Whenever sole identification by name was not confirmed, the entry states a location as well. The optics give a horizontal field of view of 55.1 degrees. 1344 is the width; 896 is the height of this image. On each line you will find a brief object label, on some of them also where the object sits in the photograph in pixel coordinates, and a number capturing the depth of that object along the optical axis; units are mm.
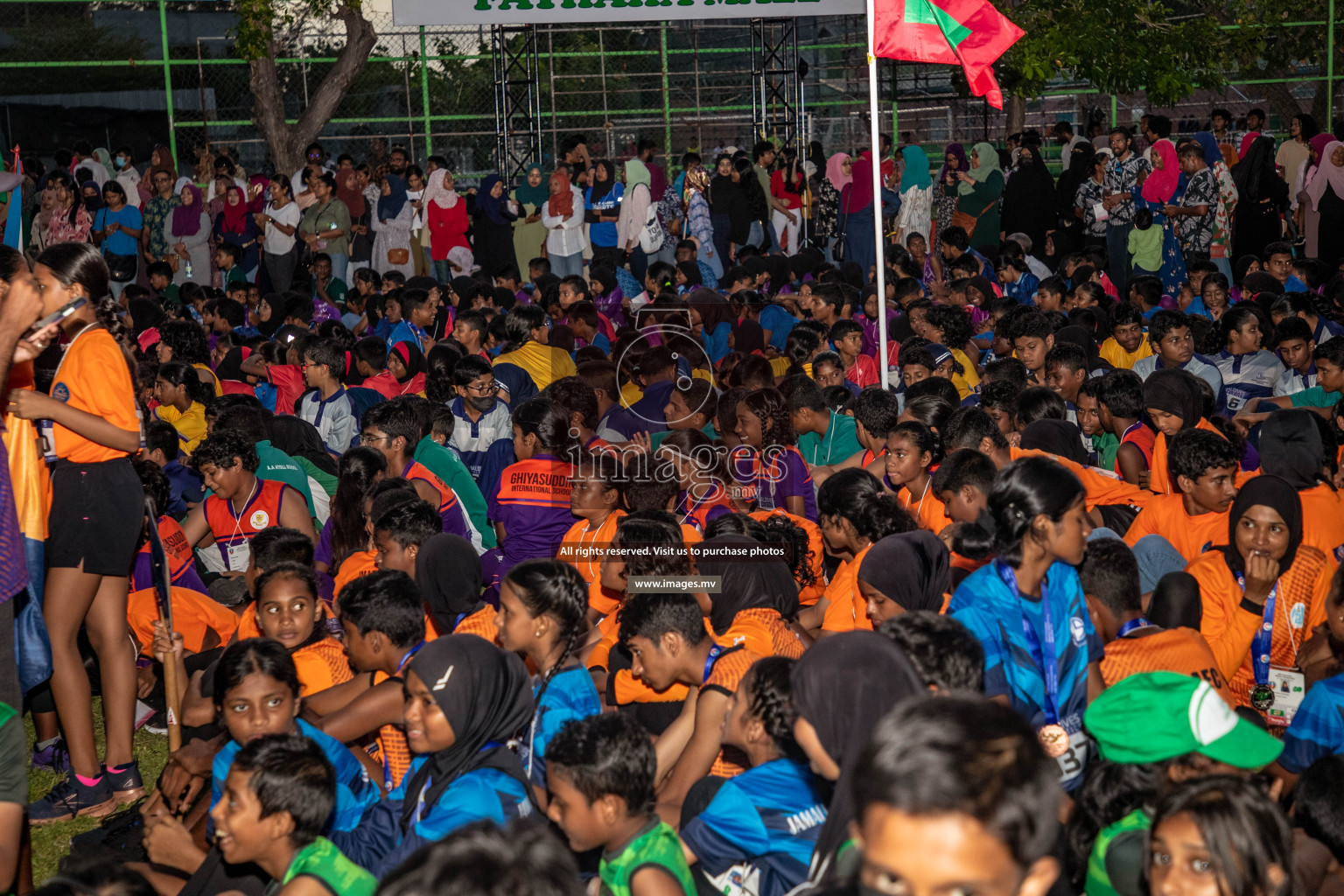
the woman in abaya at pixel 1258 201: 13781
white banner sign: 11727
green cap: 2750
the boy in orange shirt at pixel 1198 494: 4785
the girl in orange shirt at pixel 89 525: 4168
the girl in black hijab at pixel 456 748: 3172
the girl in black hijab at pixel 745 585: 4254
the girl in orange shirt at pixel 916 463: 5398
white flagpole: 6594
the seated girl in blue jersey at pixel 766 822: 2969
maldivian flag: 7176
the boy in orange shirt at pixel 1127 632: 3707
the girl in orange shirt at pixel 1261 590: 4270
